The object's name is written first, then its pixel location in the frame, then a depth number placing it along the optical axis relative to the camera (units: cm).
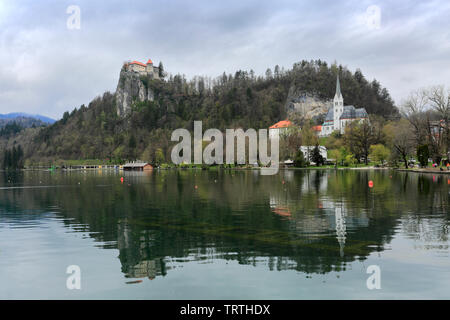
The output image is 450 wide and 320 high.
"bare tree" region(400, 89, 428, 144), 9262
